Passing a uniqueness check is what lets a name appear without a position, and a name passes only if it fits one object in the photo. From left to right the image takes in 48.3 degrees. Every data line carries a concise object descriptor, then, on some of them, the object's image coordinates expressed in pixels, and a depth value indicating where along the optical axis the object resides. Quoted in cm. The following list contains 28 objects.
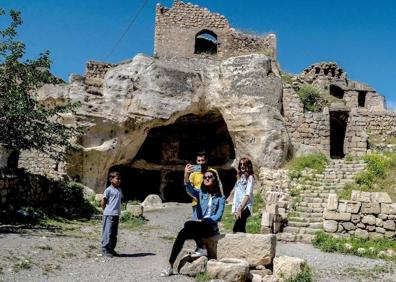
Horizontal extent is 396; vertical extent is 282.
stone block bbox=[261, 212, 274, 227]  1161
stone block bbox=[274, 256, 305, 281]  659
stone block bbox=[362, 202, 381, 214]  1120
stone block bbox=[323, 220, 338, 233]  1152
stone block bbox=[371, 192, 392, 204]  1132
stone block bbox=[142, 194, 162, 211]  2035
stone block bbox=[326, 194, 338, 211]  1163
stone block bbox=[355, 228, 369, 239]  1115
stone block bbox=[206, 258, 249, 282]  639
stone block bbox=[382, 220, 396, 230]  1102
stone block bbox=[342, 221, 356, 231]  1138
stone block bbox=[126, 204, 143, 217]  1500
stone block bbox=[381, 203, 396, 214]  1108
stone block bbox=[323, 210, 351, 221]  1144
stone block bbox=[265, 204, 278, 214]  1211
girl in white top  762
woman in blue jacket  696
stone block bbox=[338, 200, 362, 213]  1140
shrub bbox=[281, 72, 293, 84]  2459
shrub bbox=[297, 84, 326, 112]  2414
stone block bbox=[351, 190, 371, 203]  1158
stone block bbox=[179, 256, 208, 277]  687
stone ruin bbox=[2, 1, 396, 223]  1956
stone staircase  1223
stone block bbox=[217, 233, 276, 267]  694
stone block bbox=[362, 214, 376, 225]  1118
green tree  1184
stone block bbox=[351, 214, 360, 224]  1135
